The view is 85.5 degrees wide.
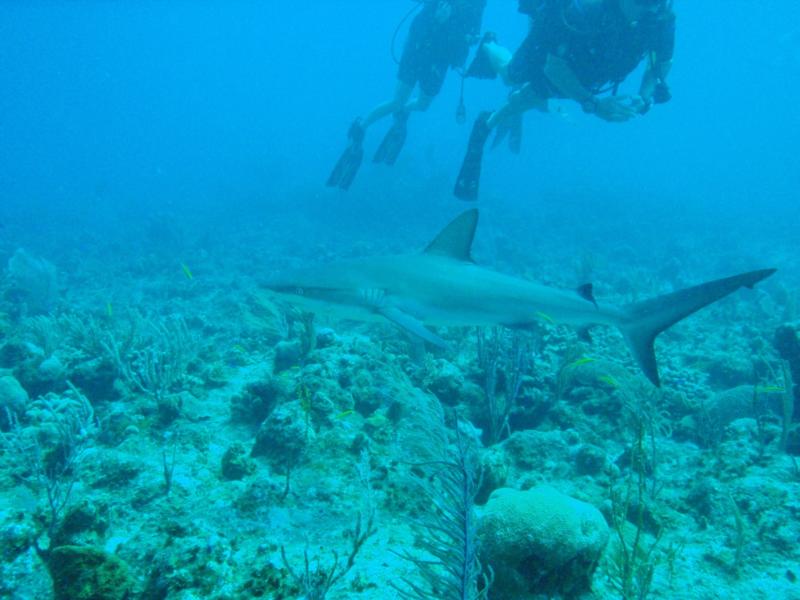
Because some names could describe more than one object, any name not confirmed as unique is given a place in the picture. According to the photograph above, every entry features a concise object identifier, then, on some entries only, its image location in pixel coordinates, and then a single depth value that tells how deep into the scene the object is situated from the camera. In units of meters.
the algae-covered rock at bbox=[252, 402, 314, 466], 3.69
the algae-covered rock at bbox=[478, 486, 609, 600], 2.47
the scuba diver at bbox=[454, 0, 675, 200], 7.64
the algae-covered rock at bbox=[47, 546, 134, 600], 1.98
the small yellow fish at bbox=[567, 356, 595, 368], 5.42
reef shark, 4.05
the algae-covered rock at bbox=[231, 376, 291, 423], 4.61
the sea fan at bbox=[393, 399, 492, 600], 1.78
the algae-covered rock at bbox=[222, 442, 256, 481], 3.53
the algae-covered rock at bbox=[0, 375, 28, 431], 4.50
